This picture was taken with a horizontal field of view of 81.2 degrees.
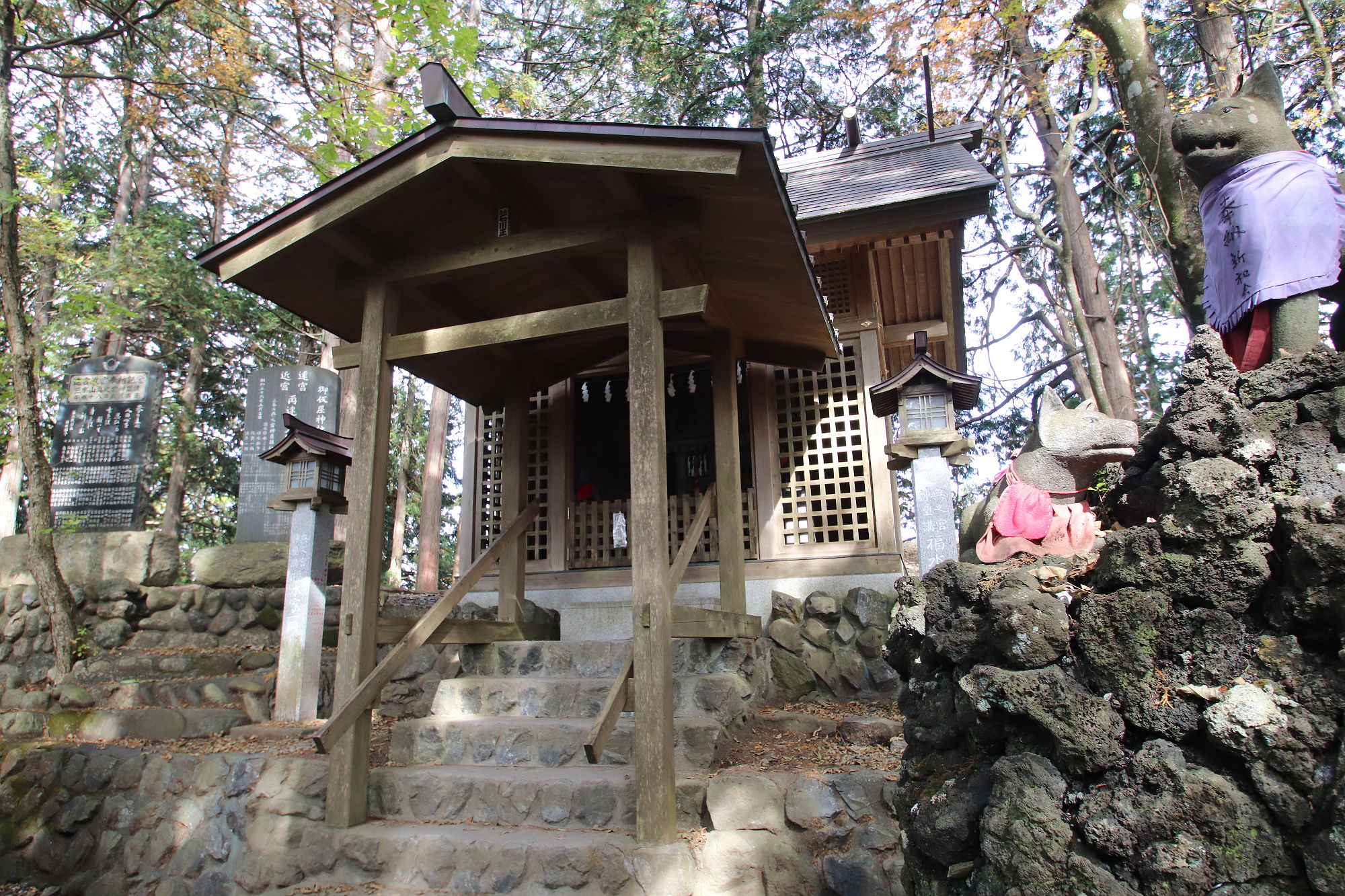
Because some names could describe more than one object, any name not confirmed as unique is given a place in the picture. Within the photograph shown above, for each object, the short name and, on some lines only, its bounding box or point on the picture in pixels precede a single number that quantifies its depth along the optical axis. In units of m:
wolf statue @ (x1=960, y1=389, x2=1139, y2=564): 4.10
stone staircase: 4.09
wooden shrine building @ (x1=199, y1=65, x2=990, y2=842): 4.34
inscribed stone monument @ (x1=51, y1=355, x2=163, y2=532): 9.24
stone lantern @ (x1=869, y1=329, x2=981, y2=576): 5.05
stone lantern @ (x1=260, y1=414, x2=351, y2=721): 6.54
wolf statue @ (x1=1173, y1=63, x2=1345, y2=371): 3.17
